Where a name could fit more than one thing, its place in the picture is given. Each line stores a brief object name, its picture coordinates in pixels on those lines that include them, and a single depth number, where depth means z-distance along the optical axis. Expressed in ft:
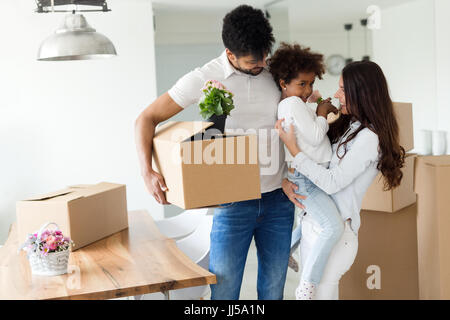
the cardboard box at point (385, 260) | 8.27
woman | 6.27
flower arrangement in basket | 6.29
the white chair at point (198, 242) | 9.73
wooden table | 5.75
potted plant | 5.71
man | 6.26
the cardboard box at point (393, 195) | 7.77
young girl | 6.34
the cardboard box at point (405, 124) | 7.92
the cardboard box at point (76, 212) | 7.29
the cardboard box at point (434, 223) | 6.65
